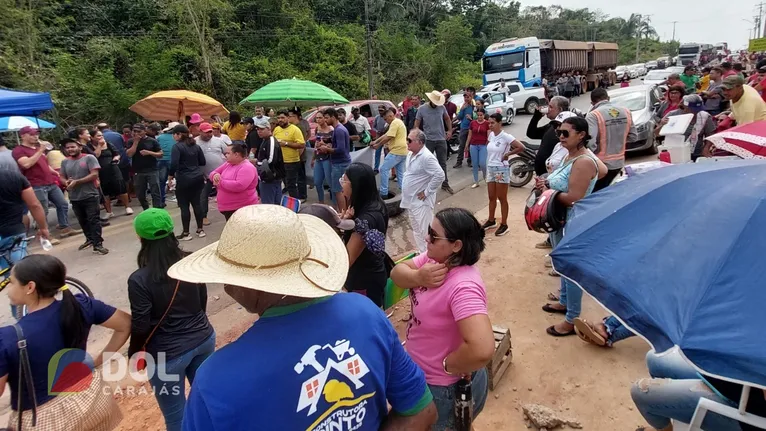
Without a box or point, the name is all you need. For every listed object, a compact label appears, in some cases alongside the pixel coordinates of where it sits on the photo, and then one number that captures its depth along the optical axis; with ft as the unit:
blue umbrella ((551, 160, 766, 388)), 4.33
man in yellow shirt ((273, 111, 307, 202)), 24.00
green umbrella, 29.01
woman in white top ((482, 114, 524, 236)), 19.22
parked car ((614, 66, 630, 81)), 113.09
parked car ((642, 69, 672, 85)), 78.87
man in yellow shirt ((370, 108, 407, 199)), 24.99
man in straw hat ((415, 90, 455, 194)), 26.43
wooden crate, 10.37
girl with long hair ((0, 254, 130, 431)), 6.83
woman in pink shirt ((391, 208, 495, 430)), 6.00
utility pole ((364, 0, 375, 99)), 70.70
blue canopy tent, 21.25
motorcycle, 28.04
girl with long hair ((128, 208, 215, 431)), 7.86
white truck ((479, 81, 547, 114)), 67.97
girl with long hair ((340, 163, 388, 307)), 10.13
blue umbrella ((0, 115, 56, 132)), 22.13
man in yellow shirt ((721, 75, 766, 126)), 17.74
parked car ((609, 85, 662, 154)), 32.12
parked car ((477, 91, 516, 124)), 56.95
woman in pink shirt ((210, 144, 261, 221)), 17.47
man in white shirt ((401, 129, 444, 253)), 16.15
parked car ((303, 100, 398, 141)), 39.54
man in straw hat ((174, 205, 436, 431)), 3.62
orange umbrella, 30.04
